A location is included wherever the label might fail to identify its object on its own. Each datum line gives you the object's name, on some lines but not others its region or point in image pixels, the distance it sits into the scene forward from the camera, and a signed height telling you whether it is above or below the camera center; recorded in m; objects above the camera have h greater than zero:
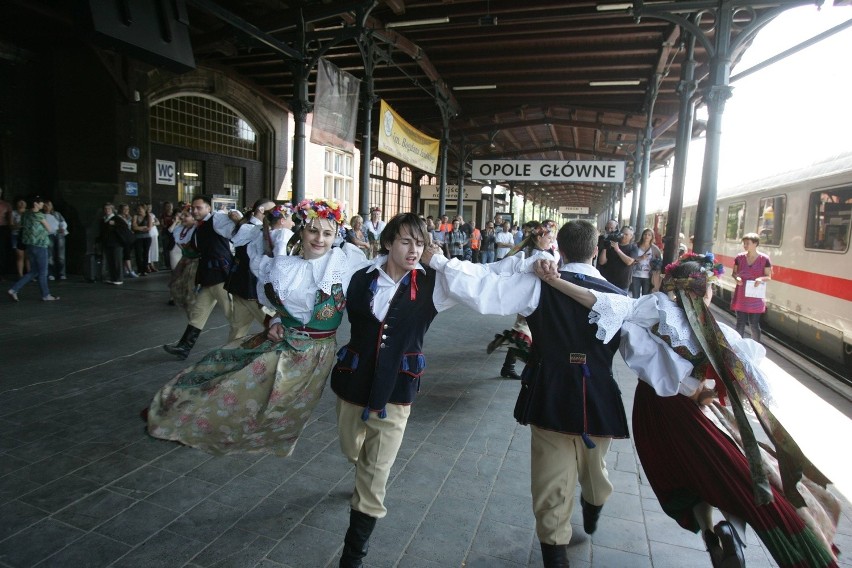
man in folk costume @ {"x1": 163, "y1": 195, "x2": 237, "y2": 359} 5.31 -0.58
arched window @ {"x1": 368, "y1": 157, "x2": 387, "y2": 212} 21.34 +1.73
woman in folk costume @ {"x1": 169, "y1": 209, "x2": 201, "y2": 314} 5.69 -0.60
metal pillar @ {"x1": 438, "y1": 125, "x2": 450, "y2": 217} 14.13 +1.45
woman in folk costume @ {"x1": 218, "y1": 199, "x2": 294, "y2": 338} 4.76 -0.49
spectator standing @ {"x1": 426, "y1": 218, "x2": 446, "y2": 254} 13.15 -0.12
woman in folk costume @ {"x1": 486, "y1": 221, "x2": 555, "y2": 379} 4.57 -0.85
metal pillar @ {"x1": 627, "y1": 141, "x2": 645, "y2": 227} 15.12 +2.11
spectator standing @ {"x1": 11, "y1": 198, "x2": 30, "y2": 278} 9.27 -0.62
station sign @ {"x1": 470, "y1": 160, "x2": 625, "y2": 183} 13.44 +1.60
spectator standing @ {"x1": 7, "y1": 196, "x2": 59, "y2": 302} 7.75 -0.53
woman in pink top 6.60 -0.41
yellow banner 9.56 +1.71
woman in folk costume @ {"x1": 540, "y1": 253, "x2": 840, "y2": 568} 1.89 -0.77
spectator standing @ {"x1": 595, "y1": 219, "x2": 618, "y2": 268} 9.22 +0.10
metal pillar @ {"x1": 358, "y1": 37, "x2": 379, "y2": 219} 9.18 +1.90
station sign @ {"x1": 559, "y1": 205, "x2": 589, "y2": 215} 53.09 +2.45
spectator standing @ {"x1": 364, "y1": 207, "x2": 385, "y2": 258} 10.18 -0.10
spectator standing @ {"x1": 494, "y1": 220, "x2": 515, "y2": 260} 14.87 -0.32
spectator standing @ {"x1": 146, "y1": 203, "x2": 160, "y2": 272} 11.02 -0.68
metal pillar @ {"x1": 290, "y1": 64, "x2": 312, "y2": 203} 7.95 +1.46
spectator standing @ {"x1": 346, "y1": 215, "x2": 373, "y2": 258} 9.20 -0.05
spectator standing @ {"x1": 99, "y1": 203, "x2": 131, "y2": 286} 9.87 -0.53
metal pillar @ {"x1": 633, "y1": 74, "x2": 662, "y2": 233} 12.16 +1.76
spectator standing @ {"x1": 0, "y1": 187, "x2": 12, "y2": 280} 9.24 -0.47
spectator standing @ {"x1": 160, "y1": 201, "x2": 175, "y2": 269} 11.09 -0.18
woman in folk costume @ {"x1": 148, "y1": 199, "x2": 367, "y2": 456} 2.72 -0.83
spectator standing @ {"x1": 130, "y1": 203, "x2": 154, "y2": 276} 10.63 -0.42
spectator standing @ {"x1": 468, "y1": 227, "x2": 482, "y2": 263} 15.88 -0.45
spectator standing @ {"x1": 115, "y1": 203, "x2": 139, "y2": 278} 10.09 -0.20
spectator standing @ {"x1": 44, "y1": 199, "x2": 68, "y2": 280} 9.58 -0.72
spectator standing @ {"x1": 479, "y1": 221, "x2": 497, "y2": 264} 16.44 -0.54
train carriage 6.83 -0.07
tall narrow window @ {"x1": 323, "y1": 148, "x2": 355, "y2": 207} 17.77 +1.60
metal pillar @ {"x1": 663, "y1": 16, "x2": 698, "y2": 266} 6.93 +1.37
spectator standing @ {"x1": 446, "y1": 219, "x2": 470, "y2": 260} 14.97 -0.39
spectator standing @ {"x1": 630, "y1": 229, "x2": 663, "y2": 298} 9.13 -0.43
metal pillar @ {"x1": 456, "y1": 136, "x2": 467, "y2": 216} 16.38 +1.75
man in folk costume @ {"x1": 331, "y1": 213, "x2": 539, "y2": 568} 2.26 -0.59
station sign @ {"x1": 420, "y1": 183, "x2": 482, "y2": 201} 21.56 +1.46
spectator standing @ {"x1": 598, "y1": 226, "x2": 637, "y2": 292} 8.43 -0.39
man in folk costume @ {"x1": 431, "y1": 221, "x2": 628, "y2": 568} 2.25 -0.68
